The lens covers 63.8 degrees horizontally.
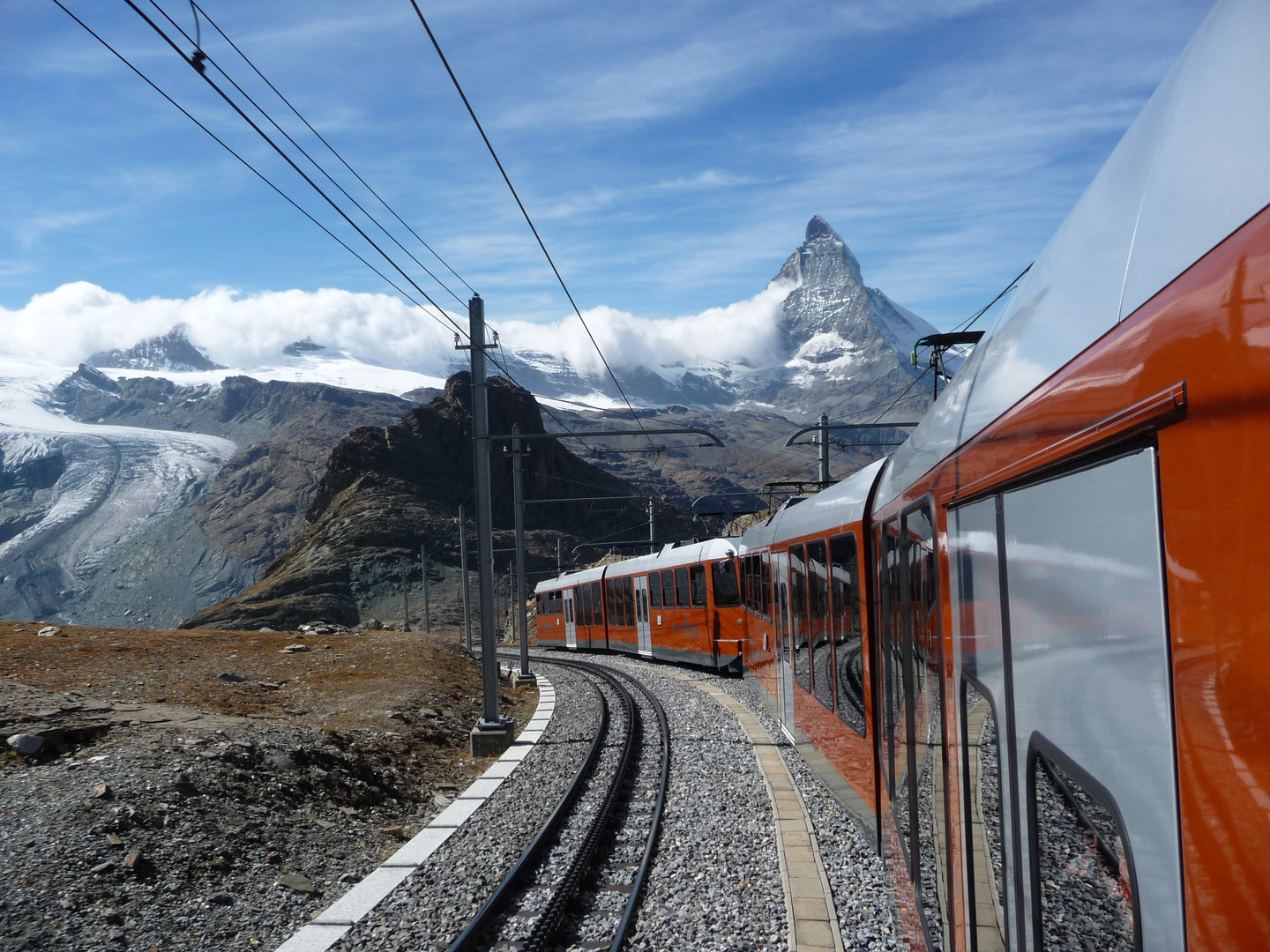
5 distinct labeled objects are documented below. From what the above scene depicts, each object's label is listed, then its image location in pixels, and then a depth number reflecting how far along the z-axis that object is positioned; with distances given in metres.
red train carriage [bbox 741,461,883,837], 7.31
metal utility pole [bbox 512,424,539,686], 25.23
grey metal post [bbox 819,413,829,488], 23.41
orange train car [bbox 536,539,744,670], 22.42
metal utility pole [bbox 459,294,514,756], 15.39
